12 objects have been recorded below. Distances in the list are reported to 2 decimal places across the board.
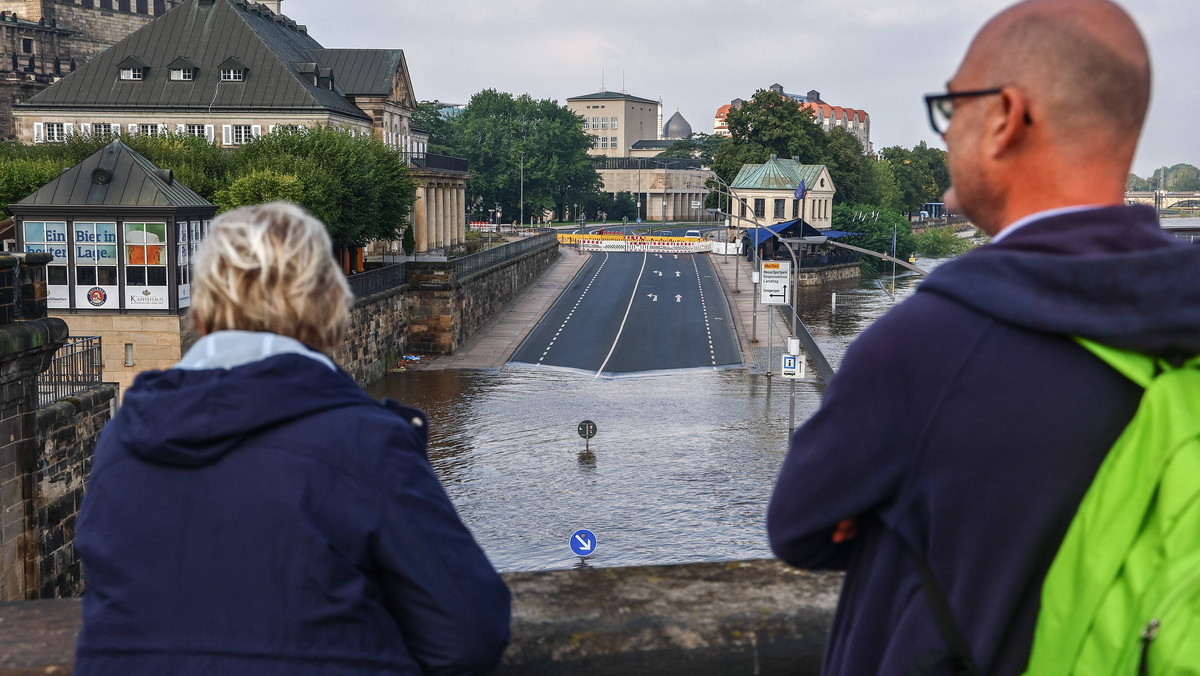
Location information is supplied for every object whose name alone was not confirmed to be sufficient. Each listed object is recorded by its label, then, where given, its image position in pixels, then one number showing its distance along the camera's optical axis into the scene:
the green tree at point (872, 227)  108.46
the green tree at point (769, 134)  106.69
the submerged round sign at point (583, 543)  25.12
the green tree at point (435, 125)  126.19
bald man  1.93
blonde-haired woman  2.28
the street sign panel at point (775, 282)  47.84
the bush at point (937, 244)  135.62
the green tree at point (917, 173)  150.62
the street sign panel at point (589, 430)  37.00
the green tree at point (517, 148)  127.94
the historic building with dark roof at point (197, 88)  59.06
